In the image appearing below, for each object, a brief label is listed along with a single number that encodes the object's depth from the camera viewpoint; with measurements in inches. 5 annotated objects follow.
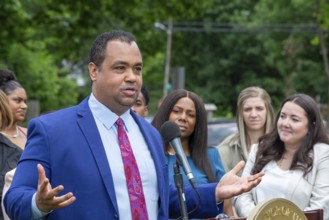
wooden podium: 163.8
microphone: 169.2
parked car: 509.5
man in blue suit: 152.4
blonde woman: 295.0
